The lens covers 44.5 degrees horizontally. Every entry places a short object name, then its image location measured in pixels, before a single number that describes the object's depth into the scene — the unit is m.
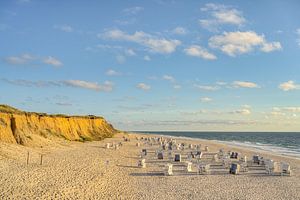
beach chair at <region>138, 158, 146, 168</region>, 23.44
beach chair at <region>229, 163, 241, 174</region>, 21.52
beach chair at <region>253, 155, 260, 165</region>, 26.47
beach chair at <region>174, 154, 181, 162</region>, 27.03
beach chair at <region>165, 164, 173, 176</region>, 20.38
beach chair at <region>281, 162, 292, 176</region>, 21.69
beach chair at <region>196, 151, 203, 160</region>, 29.97
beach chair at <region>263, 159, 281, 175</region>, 21.97
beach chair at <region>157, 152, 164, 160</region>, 28.62
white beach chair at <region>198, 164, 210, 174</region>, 21.36
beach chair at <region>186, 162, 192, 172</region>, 21.99
